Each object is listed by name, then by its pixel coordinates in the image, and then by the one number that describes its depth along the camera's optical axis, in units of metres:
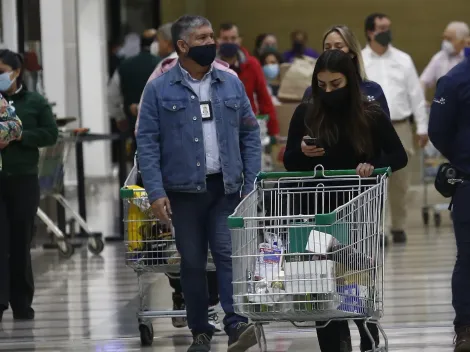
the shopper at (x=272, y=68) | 38.22
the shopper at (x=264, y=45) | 42.00
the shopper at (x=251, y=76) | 24.23
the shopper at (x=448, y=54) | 28.75
